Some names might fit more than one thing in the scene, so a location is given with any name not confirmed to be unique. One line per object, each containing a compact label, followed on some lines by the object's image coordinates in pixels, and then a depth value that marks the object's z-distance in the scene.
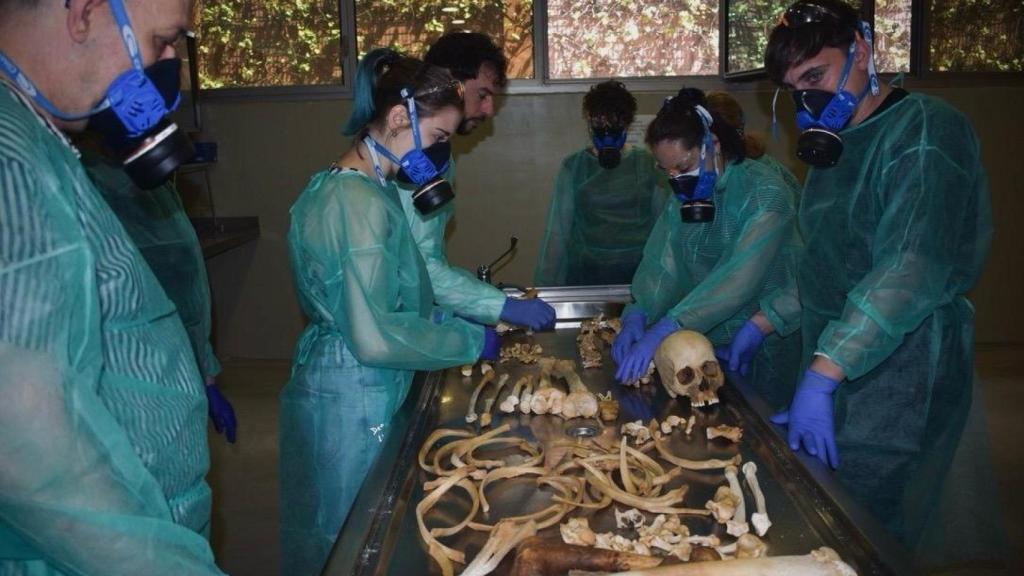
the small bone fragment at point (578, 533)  1.46
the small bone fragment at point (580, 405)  2.19
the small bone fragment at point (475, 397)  2.17
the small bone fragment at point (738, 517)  1.50
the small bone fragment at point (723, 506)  1.55
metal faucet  3.81
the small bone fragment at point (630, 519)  1.57
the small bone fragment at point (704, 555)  1.41
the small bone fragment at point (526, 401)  2.23
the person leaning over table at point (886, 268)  2.01
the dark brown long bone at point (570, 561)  1.35
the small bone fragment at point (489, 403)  2.12
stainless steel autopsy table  1.42
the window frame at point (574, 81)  6.11
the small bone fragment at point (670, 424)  2.05
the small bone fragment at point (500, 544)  1.39
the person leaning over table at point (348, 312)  2.13
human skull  2.27
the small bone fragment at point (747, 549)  1.41
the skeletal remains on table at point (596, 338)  2.72
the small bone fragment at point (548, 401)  2.21
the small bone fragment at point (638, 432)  1.99
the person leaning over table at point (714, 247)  2.69
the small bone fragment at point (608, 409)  2.15
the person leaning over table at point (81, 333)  0.96
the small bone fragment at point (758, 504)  1.50
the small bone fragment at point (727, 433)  1.97
